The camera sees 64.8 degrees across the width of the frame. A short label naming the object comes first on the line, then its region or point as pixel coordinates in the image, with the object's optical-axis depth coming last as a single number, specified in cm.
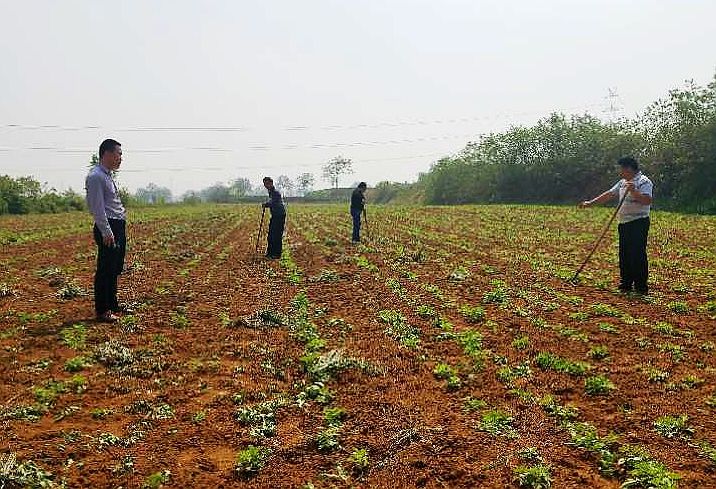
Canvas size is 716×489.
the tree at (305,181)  14975
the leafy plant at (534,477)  370
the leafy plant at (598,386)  525
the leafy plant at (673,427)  436
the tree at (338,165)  12756
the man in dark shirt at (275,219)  1390
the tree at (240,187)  14312
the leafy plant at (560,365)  581
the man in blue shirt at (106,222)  732
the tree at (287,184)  17819
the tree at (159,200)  5969
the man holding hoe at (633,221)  902
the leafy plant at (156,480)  372
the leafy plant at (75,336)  663
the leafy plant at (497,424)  444
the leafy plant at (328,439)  424
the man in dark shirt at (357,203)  1700
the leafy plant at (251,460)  393
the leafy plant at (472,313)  802
